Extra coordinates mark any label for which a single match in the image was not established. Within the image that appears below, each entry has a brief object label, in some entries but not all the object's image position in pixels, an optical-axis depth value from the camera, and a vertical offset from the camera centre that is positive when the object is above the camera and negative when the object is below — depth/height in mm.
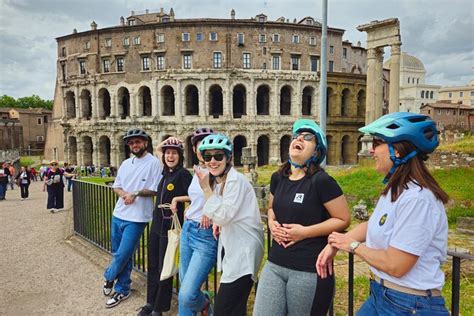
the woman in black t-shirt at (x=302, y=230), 2592 -672
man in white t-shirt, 4816 -939
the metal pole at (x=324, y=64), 12206 +2804
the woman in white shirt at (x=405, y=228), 1947 -508
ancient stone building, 38875 +6551
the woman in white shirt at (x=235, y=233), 3045 -841
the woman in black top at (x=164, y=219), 4258 -973
